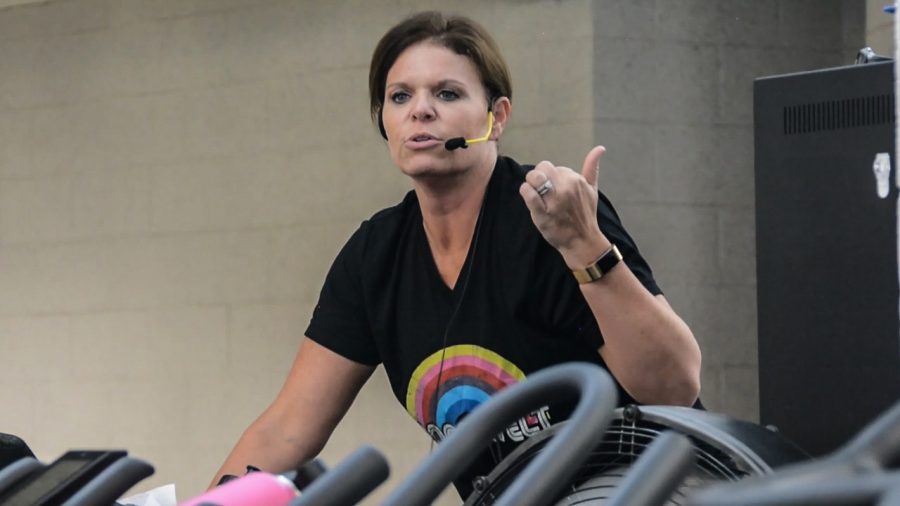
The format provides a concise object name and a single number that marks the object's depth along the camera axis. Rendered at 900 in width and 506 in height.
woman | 6.34
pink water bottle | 4.14
